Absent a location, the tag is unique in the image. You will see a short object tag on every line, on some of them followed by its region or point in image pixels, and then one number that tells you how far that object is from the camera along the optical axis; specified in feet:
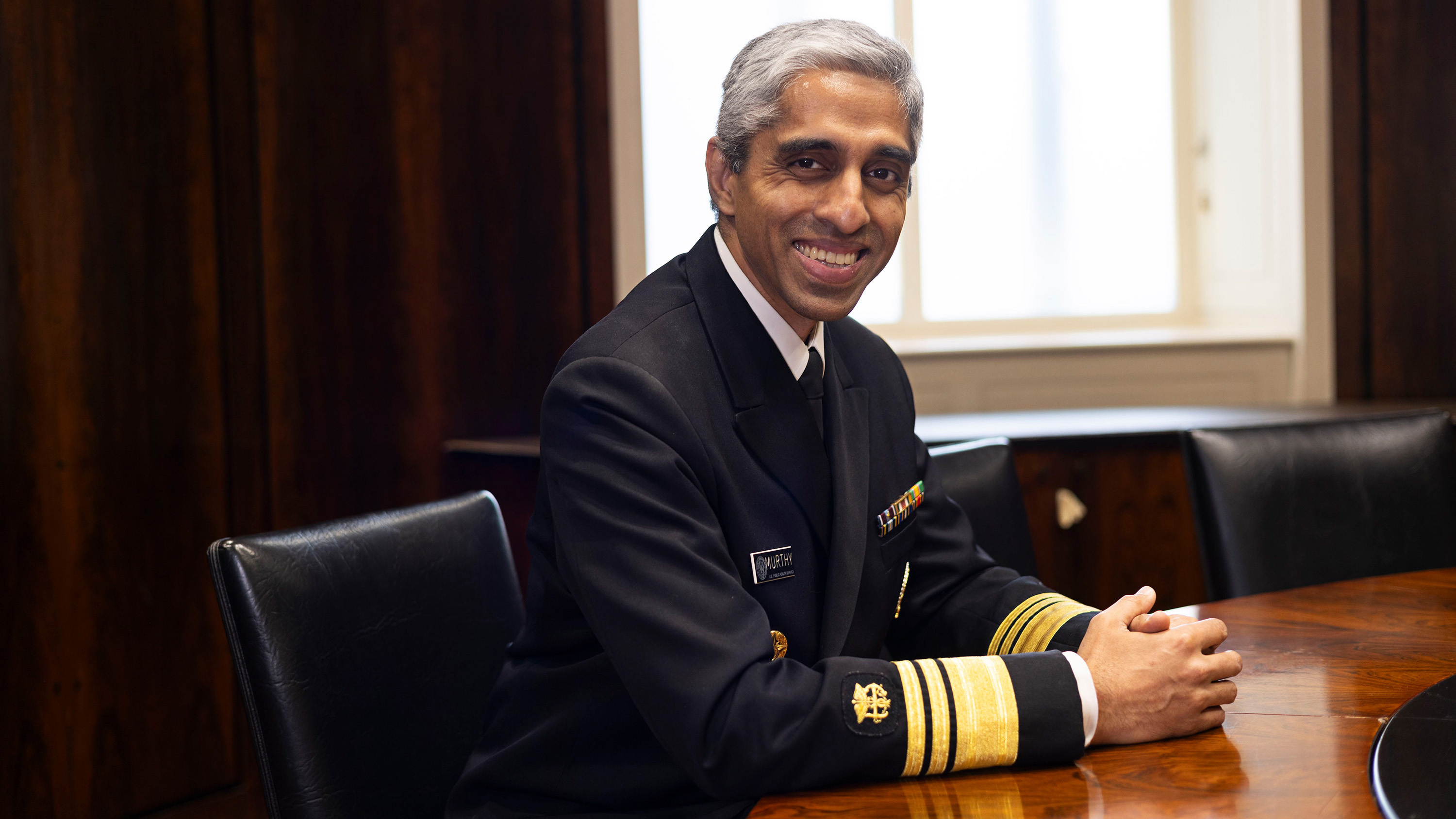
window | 13.00
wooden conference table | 2.90
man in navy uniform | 3.31
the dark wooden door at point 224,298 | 8.20
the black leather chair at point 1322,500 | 6.07
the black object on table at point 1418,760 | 2.77
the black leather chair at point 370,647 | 3.87
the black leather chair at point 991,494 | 5.99
